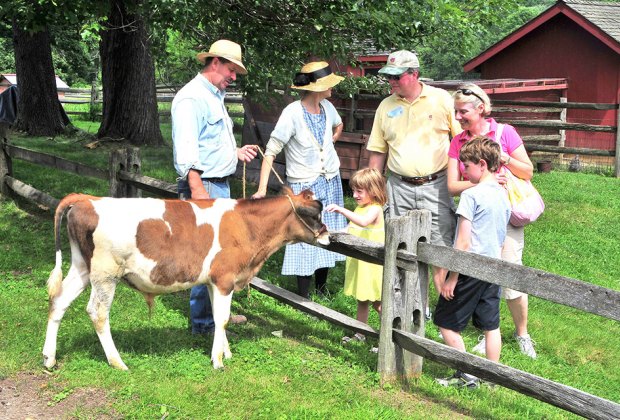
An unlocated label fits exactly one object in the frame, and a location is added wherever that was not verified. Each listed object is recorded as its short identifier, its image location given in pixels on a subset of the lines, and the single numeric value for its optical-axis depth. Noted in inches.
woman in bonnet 244.8
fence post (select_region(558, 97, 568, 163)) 706.2
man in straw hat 206.7
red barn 738.8
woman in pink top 204.1
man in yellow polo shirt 225.1
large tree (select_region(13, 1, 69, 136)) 694.5
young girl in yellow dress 226.7
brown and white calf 190.1
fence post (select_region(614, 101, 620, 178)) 595.2
